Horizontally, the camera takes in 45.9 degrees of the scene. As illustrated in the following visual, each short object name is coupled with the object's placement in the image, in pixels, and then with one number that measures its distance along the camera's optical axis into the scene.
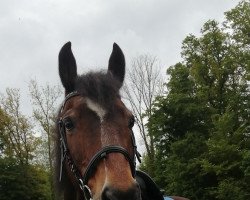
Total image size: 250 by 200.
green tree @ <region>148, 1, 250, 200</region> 20.66
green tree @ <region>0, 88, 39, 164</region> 29.90
